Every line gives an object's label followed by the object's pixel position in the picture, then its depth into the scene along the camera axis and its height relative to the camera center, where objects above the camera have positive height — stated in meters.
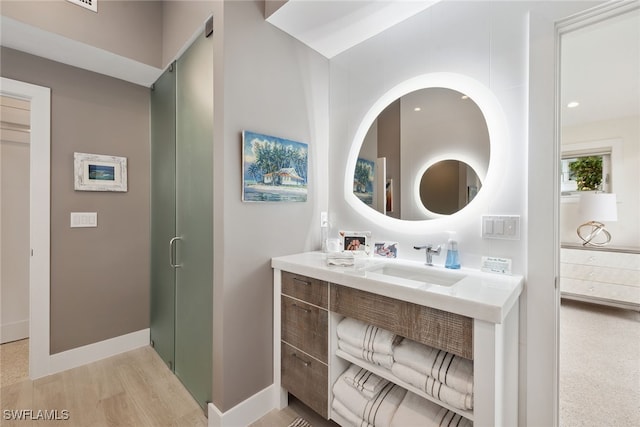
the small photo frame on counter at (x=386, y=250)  1.75 -0.24
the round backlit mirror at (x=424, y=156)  1.51 +0.37
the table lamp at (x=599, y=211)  2.69 +0.04
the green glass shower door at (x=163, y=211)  2.13 +0.02
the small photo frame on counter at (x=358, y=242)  1.87 -0.20
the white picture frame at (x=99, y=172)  2.20 +0.35
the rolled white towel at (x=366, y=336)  1.26 -0.61
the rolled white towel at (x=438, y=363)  1.03 -0.62
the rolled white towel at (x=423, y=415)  1.13 -0.88
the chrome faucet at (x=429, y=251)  1.54 -0.21
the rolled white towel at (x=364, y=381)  1.34 -0.87
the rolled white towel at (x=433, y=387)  1.01 -0.70
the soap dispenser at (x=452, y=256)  1.45 -0.23
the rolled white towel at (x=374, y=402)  1.27 -0.93
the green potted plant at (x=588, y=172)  3.01 +0.49
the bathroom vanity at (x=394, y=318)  0.96 -0.47
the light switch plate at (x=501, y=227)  1.32 -0.06
